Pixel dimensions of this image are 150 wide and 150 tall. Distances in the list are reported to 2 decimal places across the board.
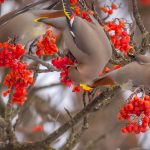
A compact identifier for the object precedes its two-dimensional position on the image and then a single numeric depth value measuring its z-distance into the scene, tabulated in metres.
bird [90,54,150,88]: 5.94
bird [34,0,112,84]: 6.02
